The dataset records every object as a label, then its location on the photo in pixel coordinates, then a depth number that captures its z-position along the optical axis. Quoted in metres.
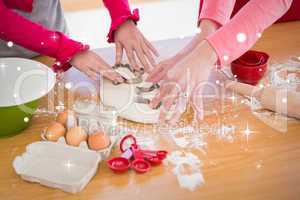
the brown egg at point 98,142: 0.90
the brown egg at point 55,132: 0.93
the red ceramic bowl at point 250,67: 1.15
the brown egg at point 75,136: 0.91
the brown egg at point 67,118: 0.96
